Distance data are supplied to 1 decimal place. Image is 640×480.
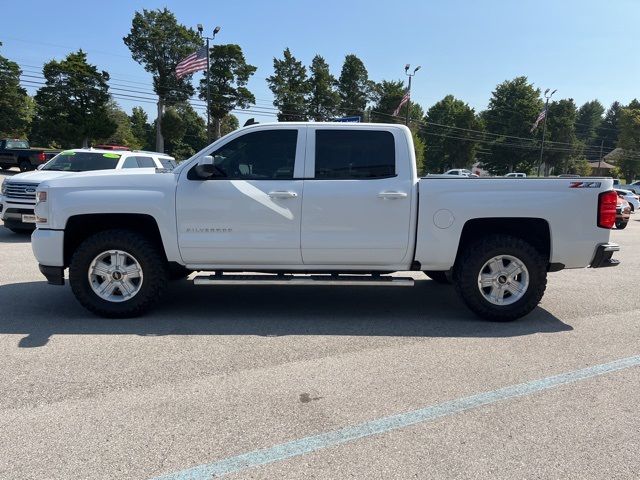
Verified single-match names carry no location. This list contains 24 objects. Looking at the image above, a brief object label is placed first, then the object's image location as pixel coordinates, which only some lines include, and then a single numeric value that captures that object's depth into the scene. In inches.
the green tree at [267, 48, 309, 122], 2219.9
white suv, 397.4
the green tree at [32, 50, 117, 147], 1707.7
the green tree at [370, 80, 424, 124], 2407.7
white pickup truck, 203.8
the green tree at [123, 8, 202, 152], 2178.9
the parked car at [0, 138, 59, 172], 1177.4
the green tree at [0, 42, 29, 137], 2122.3
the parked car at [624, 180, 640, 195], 1552.7
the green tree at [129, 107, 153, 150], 2979.8
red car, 638.0
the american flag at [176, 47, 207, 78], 1029.8
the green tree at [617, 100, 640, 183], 2608.3
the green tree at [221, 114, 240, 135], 2592.5
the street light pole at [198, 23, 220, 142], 1212.8
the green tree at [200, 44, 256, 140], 2041.1
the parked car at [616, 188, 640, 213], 991.2
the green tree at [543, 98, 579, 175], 2785.4
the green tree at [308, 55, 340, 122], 2340.1
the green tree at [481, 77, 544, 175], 2753.4
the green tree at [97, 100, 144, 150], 2654.5
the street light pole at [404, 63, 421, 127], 1436.9
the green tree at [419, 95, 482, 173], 3134.8
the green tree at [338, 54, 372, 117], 2488.9
